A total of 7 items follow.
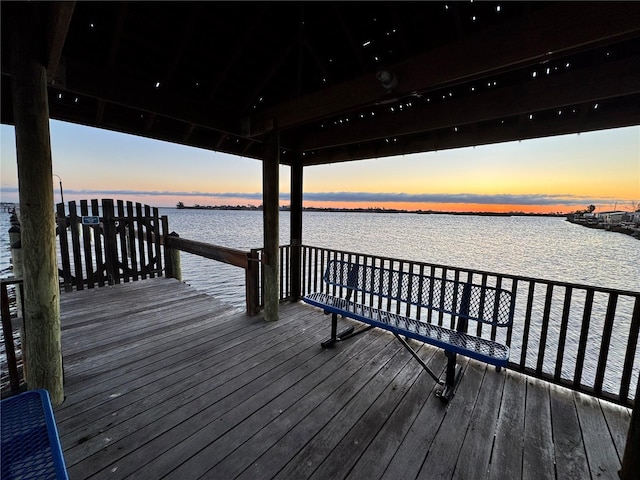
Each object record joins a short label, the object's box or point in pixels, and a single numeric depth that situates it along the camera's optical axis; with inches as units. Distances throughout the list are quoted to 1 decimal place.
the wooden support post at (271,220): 140.1
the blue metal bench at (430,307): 86.3
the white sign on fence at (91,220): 189.2
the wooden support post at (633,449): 58.9
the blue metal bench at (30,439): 31.4
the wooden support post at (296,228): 178.1
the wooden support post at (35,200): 69.9
